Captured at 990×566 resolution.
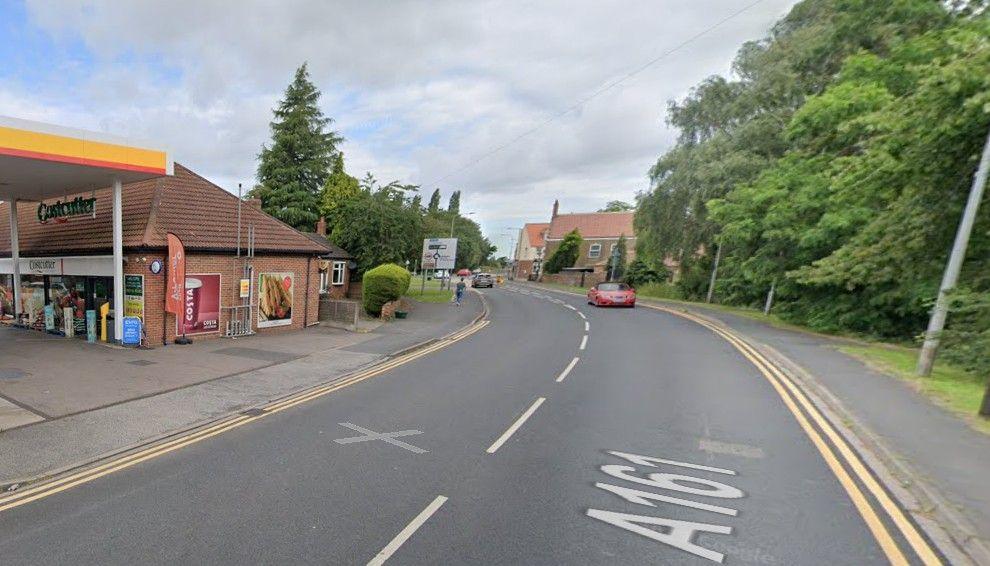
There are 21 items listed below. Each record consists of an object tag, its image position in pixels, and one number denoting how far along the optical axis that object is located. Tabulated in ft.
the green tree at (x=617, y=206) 338.75
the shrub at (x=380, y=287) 66.90
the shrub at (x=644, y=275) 160.45
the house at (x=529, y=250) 271.28
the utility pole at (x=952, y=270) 30.25
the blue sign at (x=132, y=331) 43.24
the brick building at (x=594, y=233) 213.46
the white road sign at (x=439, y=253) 103.45
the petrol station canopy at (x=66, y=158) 32.96
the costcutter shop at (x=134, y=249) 38.37
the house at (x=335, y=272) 92.43
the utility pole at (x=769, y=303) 81.23
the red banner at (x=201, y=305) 47.29
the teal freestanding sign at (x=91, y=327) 45.55
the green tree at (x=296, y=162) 124.06
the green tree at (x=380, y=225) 88.17
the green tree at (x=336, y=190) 119.92
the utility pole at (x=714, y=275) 109.82
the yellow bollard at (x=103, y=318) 45.60
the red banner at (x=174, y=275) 44.01
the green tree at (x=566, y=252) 207.62
